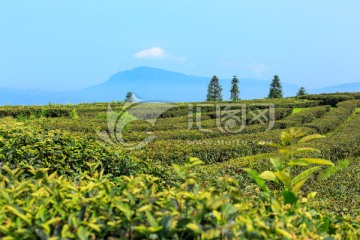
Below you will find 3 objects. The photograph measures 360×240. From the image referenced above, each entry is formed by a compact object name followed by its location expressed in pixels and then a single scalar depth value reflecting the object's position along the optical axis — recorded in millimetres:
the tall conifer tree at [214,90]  41719
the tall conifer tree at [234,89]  41438
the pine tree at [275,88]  41219
